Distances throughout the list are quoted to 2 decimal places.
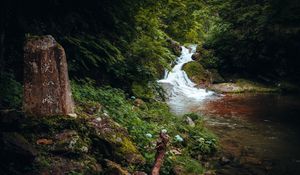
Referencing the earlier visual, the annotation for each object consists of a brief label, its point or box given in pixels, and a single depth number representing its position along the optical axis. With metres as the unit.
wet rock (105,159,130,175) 5.17
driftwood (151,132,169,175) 5.36
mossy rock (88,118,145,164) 5.80
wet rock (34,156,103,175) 4.80
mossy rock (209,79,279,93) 20.20
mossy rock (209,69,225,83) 21.94
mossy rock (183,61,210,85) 21.88
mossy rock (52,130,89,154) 5.29
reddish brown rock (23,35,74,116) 5.74
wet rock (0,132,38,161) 4.34
